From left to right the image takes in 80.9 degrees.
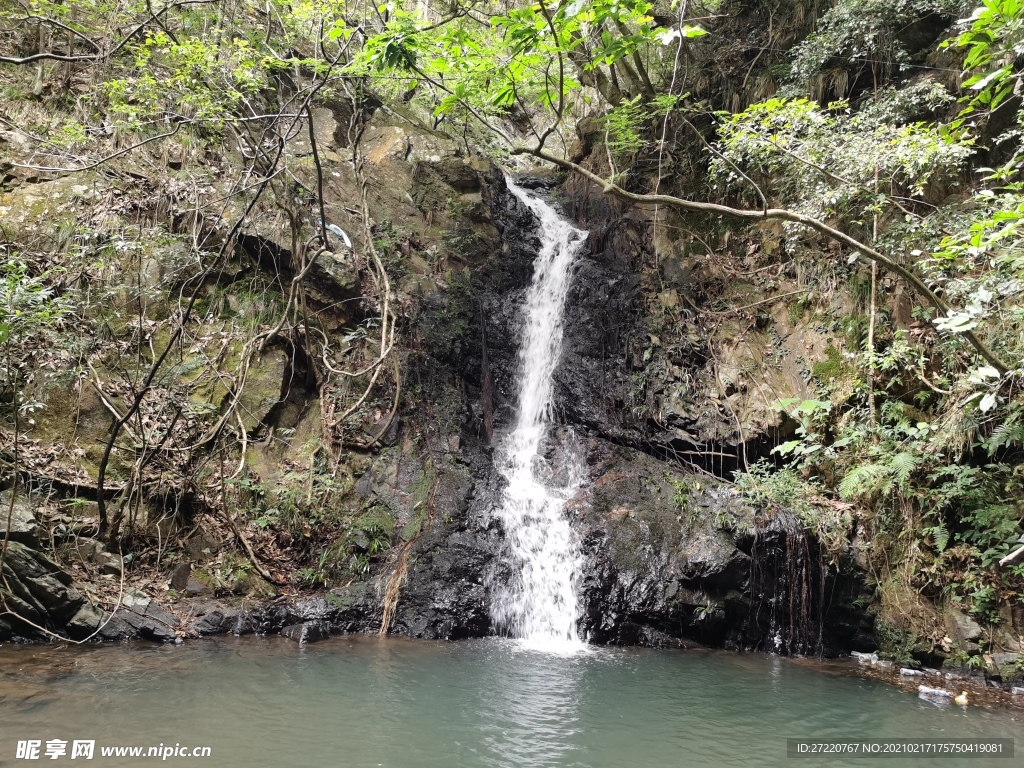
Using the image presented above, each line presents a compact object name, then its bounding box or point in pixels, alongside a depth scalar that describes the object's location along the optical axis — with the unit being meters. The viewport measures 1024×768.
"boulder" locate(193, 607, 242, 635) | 6.23
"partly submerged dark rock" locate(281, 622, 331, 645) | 6.39
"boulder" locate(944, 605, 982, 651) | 6.43
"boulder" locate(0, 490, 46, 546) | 5.60
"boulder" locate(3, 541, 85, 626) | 5.46
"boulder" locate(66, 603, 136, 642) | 5.68
